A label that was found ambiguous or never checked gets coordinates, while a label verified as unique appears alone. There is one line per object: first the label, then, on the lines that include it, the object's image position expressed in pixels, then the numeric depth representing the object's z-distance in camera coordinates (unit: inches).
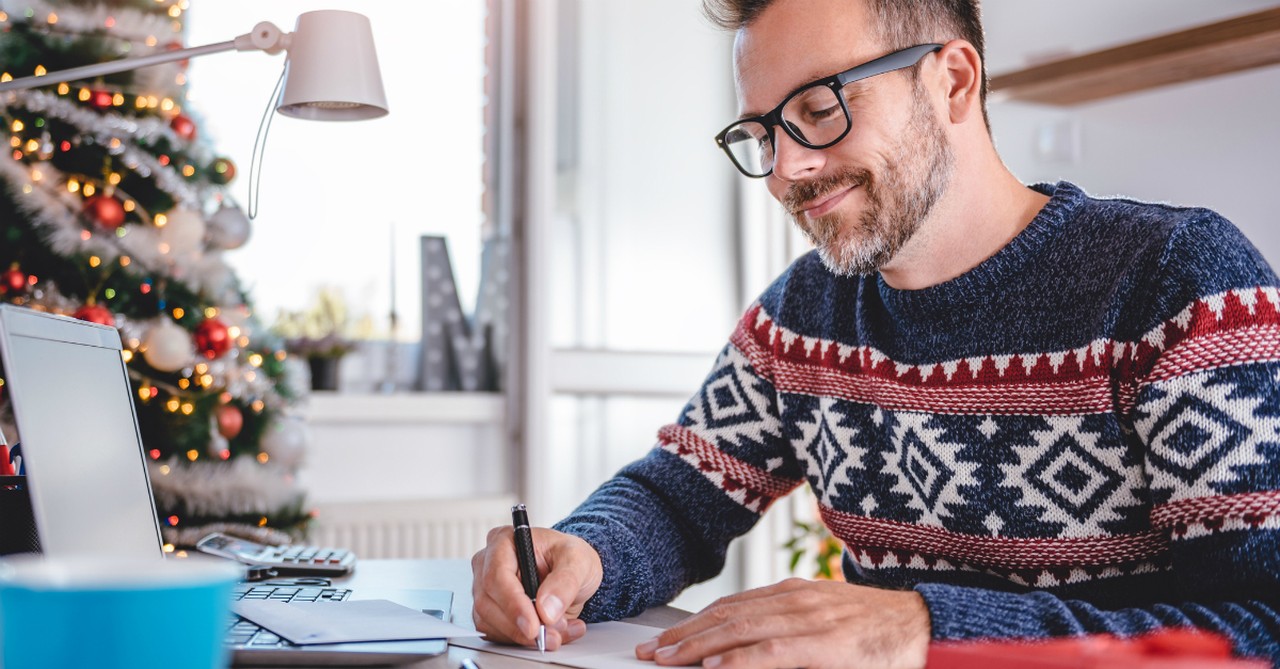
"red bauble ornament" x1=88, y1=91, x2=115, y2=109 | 78.7
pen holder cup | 36.4
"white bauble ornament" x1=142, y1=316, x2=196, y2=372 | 76.8
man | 33.8
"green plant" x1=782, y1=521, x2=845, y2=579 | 114.3
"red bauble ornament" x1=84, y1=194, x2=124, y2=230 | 77.2
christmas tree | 76.0
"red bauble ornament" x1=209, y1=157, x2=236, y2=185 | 84.8
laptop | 27.5
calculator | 49.0
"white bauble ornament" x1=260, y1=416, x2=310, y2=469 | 85.6
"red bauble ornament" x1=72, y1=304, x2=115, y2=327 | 73.2
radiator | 108.7
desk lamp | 47.9
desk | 42.8
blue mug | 15.5
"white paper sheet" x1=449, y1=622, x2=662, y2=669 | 33.2
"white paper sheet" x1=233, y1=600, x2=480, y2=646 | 33.1
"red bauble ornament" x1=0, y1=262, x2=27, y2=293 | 73.8
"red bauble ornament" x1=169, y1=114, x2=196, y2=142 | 82.4
